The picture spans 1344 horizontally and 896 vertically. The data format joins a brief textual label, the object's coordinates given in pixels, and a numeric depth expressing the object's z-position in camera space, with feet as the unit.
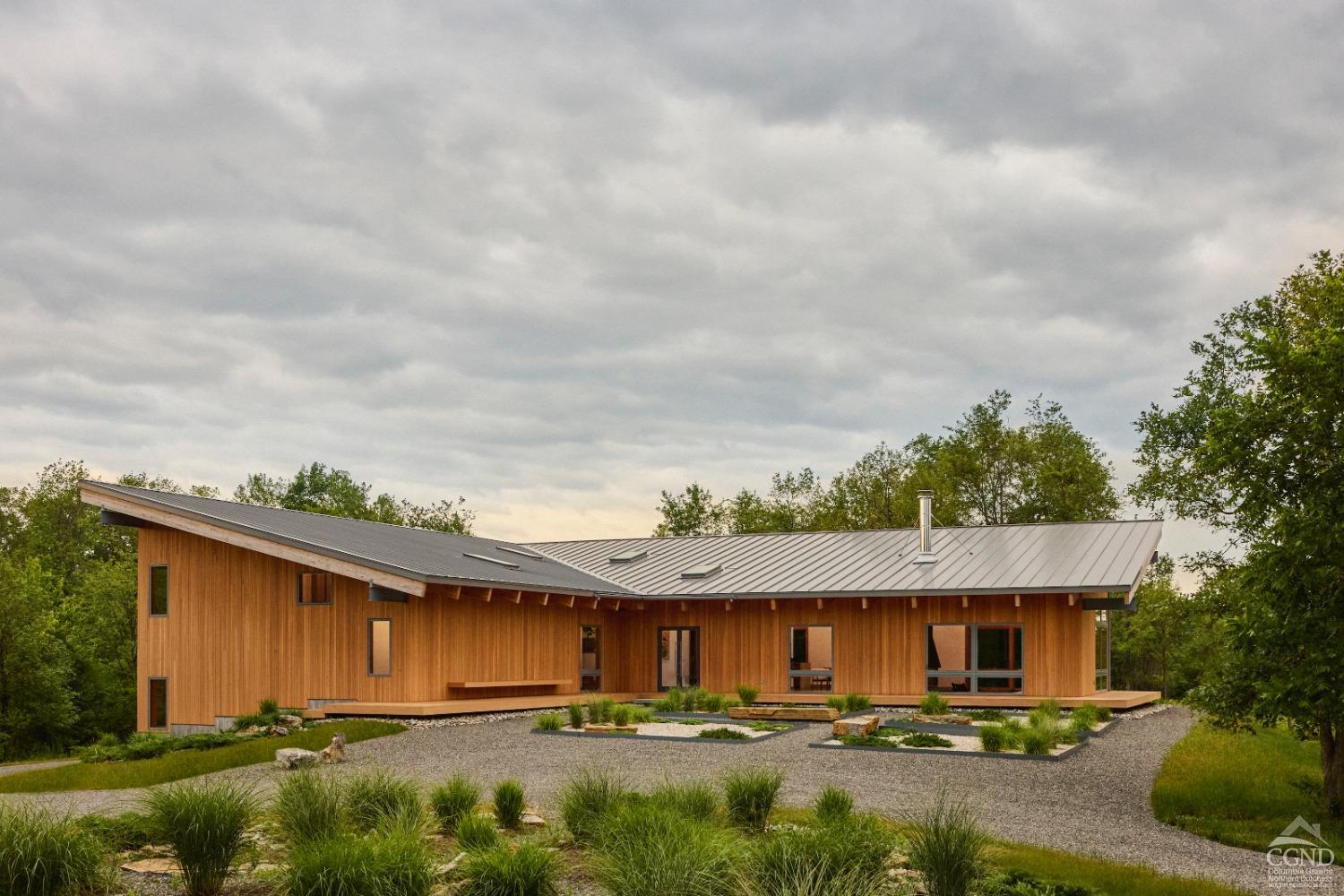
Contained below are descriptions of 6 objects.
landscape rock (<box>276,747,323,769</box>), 44.24
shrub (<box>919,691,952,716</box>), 61.52
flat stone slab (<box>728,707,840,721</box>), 61.05
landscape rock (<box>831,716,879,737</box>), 51.31
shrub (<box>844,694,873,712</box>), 65.10
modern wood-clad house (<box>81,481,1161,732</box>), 64.18
